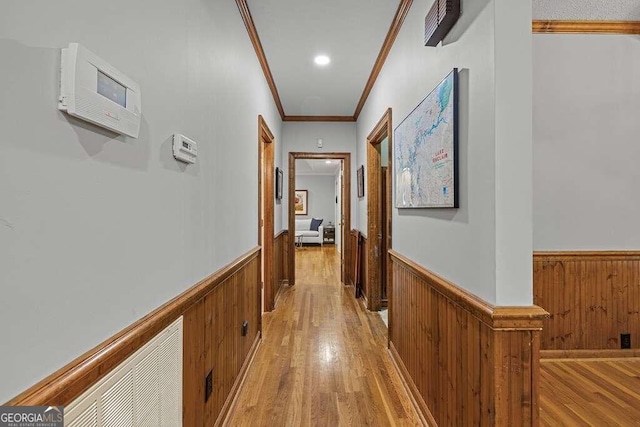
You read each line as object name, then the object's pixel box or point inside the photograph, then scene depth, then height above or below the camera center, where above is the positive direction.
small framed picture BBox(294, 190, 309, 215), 11.12 +0.46
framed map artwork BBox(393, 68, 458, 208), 1.44 +0.35
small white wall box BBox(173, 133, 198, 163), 1.21 +0.26
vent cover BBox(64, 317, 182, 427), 0.72 -0.47
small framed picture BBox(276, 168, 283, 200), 4.21 +0.43
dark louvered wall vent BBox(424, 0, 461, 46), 1.42 +0.91
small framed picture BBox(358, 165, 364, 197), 4.17 +0.46
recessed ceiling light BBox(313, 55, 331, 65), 2.96 +1.45
